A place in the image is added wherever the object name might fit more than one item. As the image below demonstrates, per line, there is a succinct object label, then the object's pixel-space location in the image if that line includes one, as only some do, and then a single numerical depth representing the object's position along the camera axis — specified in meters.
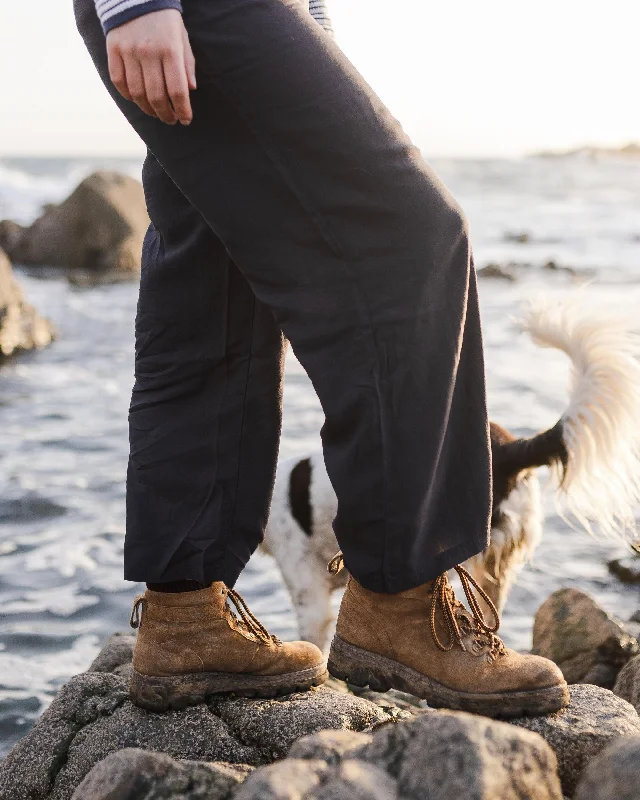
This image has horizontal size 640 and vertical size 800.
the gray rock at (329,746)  1.56
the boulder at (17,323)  8.96
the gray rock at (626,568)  4.59
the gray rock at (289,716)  2.22
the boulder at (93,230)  16.31
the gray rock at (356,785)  1.41
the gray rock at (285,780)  1.40
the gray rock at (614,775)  1.46
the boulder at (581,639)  3.51
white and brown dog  3.11
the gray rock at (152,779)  1.63
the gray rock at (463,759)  1.43
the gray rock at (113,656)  3.12
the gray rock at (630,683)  2.77
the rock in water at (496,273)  15.01
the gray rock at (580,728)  2.07
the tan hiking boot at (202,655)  2.27
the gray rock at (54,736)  2.30
